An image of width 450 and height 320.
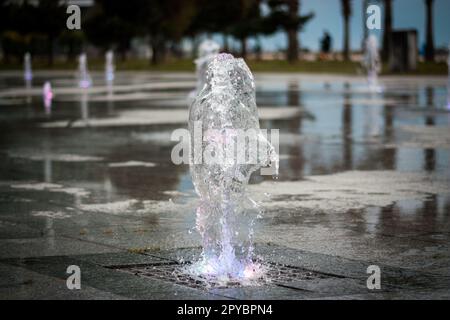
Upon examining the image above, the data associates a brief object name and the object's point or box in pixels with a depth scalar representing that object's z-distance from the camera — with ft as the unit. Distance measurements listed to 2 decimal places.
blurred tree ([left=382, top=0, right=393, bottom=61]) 200.44
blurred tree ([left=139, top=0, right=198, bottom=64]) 261.85
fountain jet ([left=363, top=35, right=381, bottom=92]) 118.52
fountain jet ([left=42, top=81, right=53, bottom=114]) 87.04
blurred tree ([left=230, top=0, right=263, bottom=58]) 255.29
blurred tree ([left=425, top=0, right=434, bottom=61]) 211.41
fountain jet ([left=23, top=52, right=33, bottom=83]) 150.00
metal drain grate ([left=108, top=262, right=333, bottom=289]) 23.97
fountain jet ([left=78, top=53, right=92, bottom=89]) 129.12
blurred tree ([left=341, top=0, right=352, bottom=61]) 246.15
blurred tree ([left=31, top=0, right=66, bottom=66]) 237.86
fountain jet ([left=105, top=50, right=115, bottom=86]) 143.43
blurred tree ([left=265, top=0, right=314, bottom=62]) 223.10
